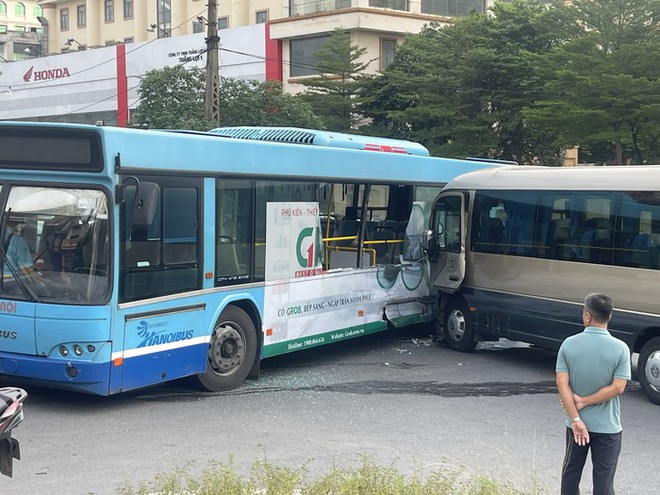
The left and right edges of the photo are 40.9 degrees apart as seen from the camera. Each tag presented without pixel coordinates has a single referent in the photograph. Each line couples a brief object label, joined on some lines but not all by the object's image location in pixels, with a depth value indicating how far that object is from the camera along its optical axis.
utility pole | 22.25
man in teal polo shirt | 5.41
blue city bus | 8.27
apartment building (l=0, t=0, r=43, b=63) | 105.81
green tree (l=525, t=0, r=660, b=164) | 24.67
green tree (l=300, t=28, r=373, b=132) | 40.31
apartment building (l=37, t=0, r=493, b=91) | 46.94
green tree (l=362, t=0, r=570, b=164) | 33.47
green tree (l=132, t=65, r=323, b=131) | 30.58
